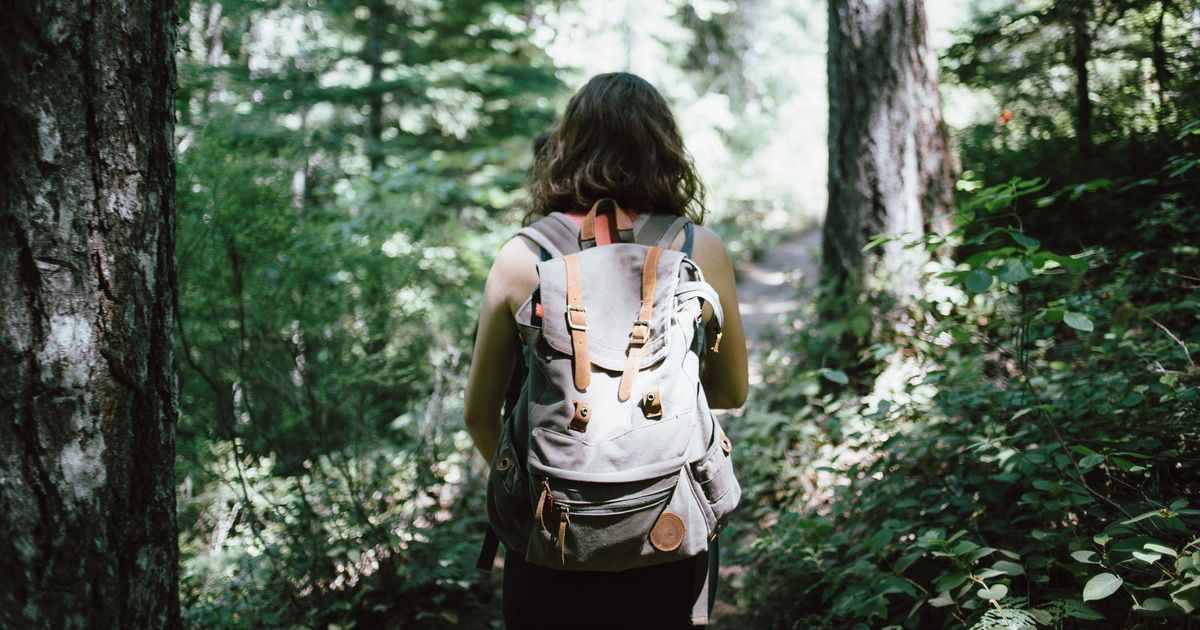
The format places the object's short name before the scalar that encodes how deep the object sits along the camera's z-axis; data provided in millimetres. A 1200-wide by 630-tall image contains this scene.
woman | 1650
